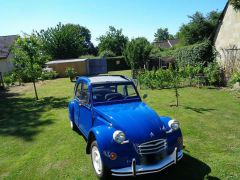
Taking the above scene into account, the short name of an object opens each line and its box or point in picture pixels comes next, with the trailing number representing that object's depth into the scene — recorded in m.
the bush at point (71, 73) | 19.80
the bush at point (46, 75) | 12.26
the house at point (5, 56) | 24.41
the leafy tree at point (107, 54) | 35.45
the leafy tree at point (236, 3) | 11.04
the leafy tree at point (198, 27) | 19.29
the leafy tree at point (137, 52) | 19.71
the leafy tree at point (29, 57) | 11.14
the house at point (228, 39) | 11.67
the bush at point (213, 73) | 12.31
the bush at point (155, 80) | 12.64
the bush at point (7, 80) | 18.52
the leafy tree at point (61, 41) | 33.18
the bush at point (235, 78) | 10.06
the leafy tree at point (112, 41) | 43.95
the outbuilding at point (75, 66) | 24.93
